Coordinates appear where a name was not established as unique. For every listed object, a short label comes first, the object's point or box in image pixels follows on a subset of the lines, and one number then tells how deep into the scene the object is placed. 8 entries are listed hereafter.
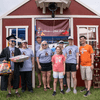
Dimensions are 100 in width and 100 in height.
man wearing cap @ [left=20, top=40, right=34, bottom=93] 4.32
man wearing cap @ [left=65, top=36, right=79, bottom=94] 4.21
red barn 5.02
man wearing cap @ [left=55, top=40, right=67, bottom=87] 4.42
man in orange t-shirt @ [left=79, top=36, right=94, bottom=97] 4.15
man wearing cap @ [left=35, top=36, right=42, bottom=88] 4.92
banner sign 5.04
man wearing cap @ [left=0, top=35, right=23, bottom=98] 3.86
